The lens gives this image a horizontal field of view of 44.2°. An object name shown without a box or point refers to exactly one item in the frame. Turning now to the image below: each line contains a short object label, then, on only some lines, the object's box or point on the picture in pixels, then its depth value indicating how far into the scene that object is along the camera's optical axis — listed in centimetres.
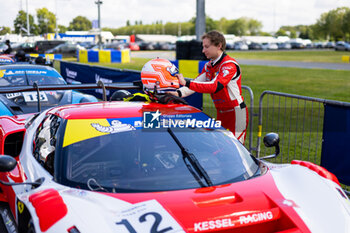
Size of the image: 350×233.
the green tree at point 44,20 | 11988
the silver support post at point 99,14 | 3137
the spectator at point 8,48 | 1742
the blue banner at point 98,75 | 812
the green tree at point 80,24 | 16418
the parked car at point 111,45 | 6550
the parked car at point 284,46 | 8925
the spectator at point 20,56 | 1516
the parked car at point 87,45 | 5907
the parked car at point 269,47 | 8519
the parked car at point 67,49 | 4212
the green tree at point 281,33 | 18775
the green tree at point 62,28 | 13675
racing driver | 456
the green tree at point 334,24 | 10544
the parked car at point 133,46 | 7294
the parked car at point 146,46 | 7731
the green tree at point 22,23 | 11006
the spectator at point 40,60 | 1263
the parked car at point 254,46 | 8456
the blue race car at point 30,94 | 765
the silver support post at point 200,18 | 1595
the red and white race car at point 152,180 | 244
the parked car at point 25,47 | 3612
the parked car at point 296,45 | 9062
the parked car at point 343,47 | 6375
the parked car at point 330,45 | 8959
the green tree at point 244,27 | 18450
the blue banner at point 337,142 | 491
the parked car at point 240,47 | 7944
